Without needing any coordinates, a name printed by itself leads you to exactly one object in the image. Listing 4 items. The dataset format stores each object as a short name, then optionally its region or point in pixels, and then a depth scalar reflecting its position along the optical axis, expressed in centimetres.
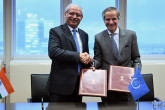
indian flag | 173
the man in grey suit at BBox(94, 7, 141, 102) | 228
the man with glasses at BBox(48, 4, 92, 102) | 212
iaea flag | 167
